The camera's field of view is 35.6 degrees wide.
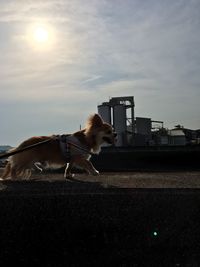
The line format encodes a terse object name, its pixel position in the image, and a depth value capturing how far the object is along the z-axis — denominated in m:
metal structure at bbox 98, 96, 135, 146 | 31.03
